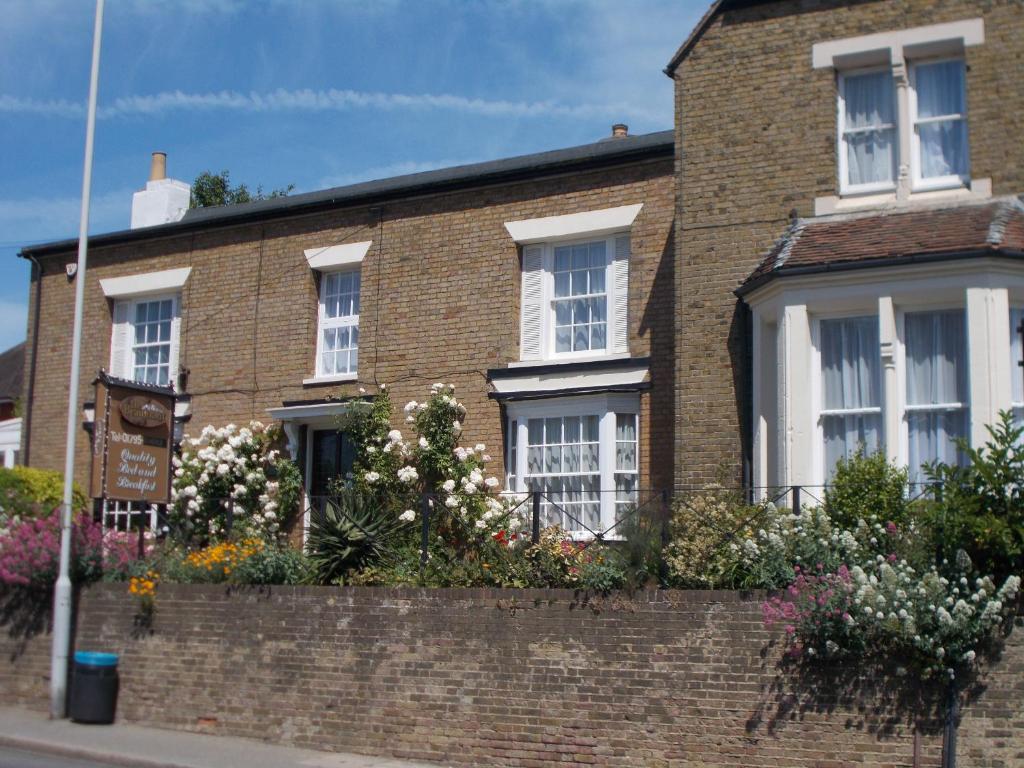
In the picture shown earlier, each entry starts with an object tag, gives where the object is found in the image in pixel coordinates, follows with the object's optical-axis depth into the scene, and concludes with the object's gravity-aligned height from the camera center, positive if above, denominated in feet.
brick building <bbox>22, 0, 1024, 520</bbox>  42.39 +11.97
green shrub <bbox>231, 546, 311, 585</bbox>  47.39 -0.89
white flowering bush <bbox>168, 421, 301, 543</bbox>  60.80 +3.19
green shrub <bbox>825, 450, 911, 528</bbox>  38.52 +1.94
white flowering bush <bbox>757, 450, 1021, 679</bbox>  33.86 -1.08
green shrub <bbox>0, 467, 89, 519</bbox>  60.59 +2.70
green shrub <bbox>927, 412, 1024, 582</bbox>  34.47 +1.24
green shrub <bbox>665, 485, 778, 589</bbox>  38.45 +0.12
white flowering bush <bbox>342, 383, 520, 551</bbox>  53.93 +3.99
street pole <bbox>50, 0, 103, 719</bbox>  49.98 -1.83
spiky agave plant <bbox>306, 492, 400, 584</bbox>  47.65 +0.20
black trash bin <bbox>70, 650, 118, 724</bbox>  48.73 -5.89
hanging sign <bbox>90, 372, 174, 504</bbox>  50.96 +4.51
